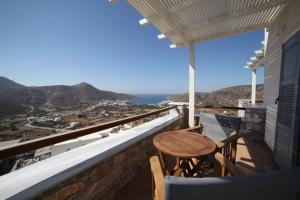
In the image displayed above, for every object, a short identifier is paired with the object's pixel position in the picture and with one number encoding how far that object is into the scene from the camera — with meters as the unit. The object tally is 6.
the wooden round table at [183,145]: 1.53
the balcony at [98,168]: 1.13
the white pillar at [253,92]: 6.91
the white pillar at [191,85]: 3.85
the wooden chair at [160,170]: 1.08
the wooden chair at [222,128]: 2.17
